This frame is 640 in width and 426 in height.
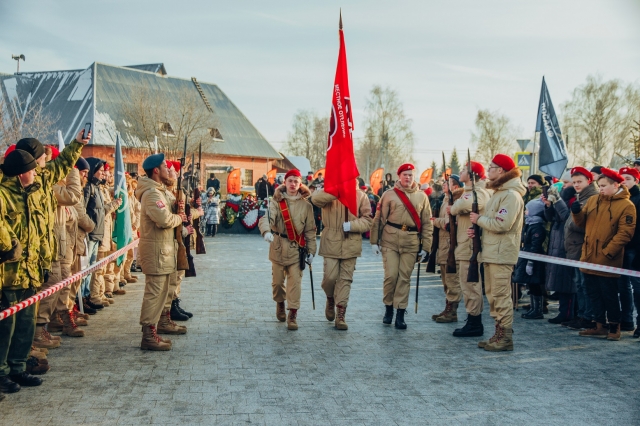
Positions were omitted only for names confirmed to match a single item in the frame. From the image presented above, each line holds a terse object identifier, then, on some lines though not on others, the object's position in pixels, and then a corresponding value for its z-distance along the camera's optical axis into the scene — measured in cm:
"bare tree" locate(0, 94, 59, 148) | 2375
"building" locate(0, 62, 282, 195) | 4091
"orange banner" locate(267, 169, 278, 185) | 3162
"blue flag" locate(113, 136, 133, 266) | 1009
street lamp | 5032
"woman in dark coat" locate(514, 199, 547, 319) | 910
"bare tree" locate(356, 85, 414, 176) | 6700
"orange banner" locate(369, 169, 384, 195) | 2852
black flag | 1168
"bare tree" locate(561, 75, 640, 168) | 5725
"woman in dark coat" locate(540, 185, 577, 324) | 880
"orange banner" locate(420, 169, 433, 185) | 2511
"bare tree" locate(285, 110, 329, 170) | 9181
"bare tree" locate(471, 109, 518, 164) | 7262
